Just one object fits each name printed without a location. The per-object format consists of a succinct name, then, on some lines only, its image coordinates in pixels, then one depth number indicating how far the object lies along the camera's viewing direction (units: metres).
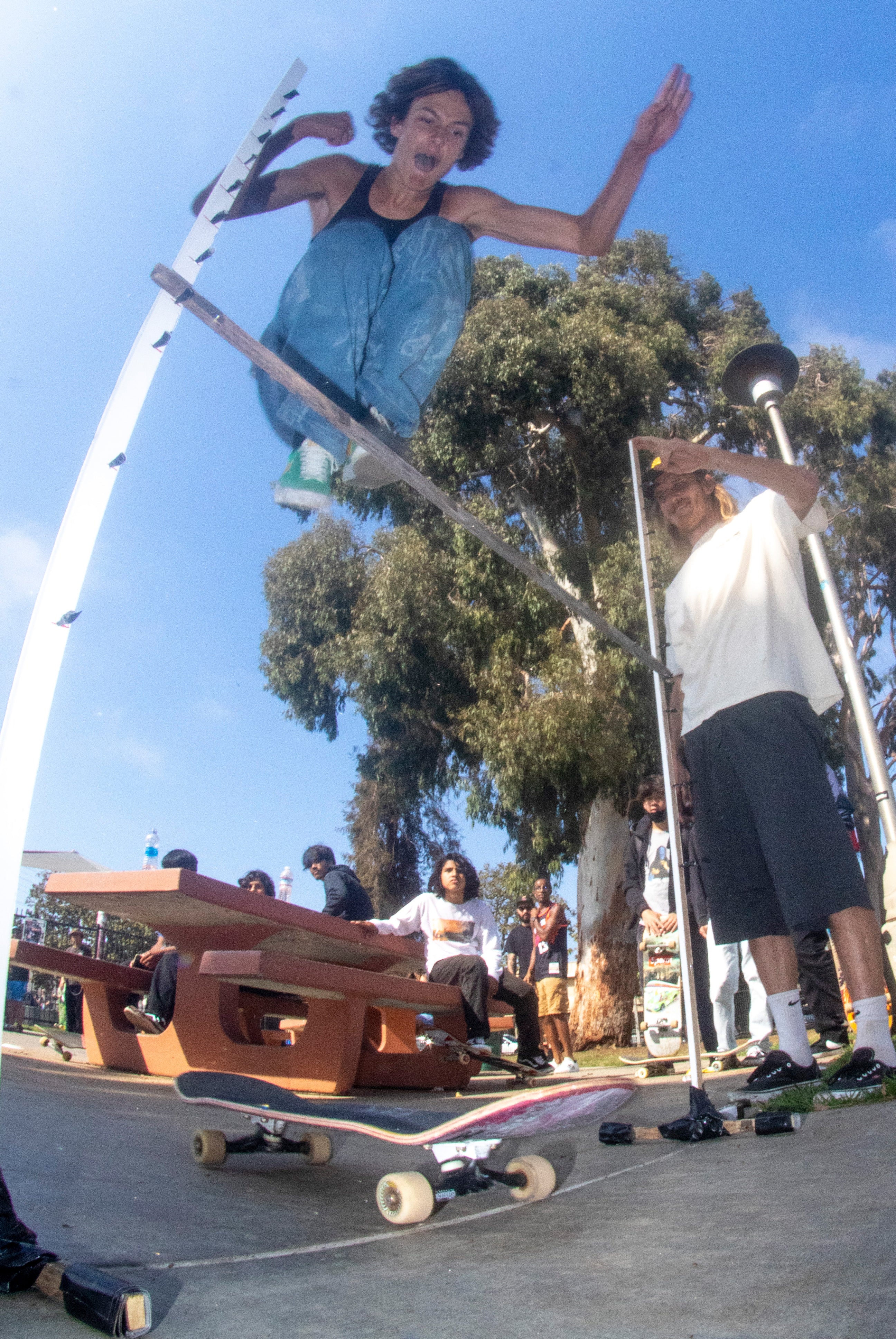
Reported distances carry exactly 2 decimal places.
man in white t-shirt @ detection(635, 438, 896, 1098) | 1.86
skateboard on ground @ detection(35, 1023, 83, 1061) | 2.62
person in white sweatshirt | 3.95
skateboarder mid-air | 3.06
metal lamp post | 2.85
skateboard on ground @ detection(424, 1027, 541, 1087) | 3.43
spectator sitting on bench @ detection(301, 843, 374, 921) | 3.98
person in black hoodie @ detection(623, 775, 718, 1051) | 4.45
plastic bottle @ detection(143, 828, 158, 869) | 3.23
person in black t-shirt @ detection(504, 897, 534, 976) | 6.00
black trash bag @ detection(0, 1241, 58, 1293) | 0.83
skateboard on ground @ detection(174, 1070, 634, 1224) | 1.16
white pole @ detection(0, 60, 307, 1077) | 0.97
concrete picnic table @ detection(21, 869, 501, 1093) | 2.28
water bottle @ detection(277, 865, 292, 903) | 4.26
